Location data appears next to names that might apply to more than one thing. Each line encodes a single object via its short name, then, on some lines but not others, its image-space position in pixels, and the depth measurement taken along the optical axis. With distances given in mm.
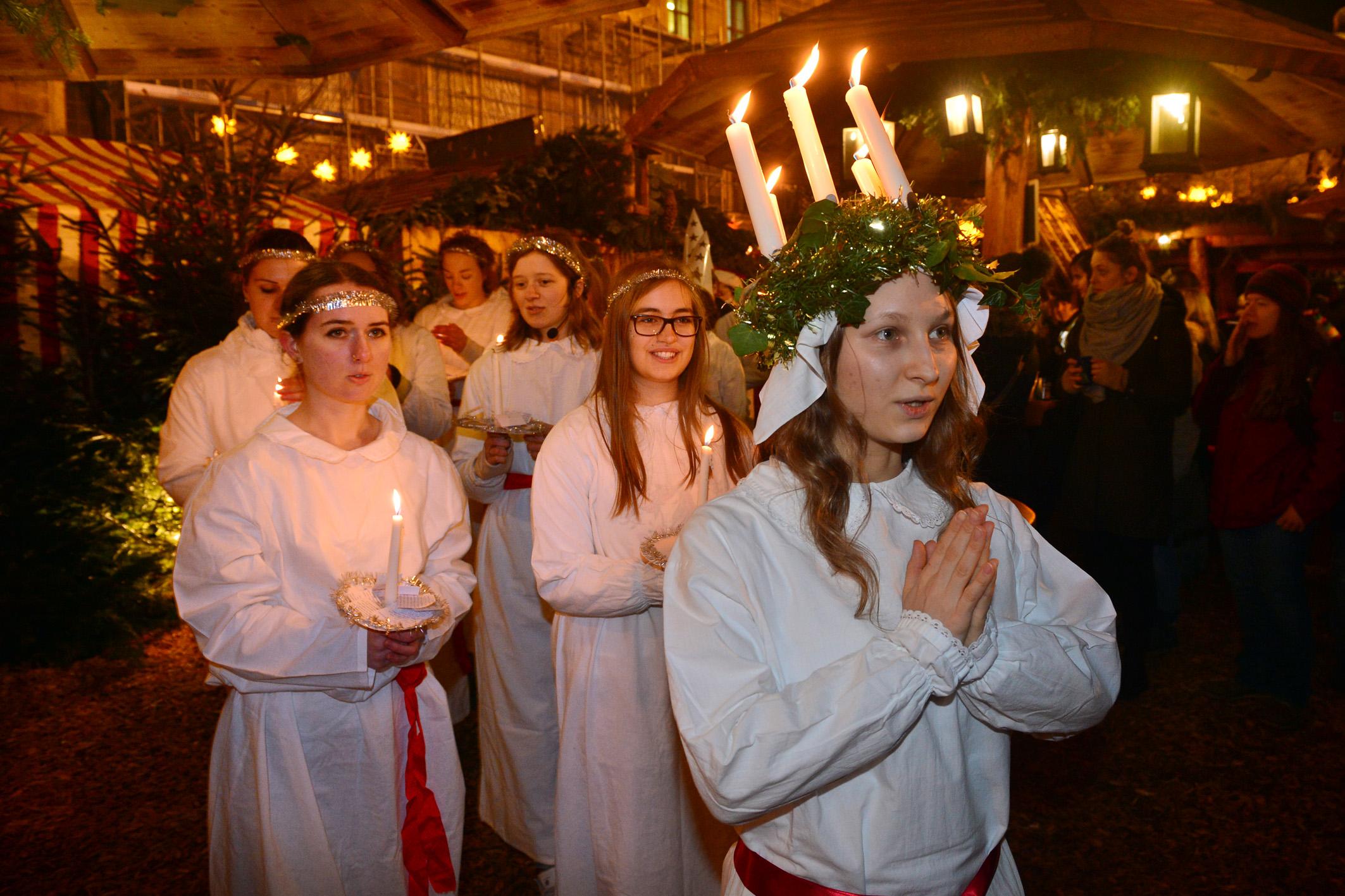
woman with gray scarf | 5293
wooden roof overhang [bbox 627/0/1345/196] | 5188
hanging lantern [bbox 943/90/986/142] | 6609
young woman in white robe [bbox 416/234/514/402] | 6543
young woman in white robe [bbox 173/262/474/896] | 2668
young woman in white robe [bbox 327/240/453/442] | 5086
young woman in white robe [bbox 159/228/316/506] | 4352
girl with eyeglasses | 3217
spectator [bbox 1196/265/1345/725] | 5035
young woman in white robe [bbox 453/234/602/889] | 4168
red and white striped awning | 7184
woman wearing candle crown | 1678
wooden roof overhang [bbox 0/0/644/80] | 3260
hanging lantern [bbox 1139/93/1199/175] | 6617
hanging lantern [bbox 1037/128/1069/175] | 7605
